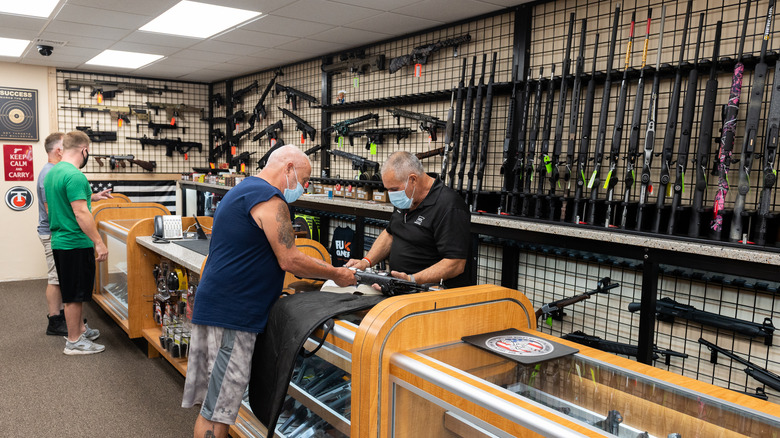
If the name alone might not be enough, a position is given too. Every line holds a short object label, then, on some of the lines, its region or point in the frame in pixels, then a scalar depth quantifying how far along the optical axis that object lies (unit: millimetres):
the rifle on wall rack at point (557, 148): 3557
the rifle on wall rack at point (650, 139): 3078
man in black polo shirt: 2564
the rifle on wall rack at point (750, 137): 2662
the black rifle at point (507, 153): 3912
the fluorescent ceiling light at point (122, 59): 6148
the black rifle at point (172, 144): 7664
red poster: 6781
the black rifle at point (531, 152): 3713
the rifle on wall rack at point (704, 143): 2852
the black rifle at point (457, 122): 4223
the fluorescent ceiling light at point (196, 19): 4242
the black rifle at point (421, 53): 4454
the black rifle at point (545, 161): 3637
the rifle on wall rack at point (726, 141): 2742
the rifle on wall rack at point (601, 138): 3293
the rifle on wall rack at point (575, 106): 3461
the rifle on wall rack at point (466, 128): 4145
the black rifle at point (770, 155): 2576
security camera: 5684
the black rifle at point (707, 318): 2873
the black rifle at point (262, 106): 6902
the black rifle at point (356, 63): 5219
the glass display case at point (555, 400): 1154
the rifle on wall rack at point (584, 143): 3396
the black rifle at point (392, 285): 1974
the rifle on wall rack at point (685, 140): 2920
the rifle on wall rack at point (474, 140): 4090
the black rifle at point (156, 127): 7688
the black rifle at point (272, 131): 6836
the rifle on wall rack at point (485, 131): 4023
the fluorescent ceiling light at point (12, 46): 5523
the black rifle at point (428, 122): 4609
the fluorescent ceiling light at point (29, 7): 4145
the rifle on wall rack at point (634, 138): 3129
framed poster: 6680
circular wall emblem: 6862
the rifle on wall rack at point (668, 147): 2990
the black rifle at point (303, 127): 6281
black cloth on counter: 1735
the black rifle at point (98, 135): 7246
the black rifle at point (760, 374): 2707
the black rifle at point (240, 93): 7255
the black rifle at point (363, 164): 5312
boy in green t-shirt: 3820
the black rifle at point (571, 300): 3193
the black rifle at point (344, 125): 5488
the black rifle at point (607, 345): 3146
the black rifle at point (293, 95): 6316
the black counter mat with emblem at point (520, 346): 1480
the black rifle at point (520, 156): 3824
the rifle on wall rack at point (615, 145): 3197
